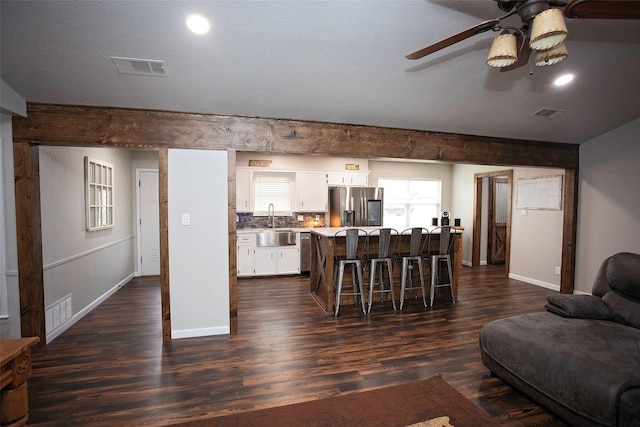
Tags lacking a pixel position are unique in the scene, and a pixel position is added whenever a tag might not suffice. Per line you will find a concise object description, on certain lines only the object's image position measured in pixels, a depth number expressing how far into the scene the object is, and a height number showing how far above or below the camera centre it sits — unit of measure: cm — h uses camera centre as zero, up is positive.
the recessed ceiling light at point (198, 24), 212 +126
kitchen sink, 593 -66
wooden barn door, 716 -34
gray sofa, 179 -98
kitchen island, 407 -83
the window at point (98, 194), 404 +12
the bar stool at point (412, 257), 423 -74
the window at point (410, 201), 742 +9
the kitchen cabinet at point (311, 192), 636 +25
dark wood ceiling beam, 298 +76
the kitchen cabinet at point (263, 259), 588 -106
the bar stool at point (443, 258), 434 -74
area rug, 185 -132
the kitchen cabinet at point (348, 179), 648 +55
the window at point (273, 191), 634 +26
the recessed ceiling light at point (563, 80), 318 +132
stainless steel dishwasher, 614 -95
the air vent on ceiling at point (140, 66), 249 +113
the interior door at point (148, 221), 594 -35
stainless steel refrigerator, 637 -3
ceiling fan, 143 +91
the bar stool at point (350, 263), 395 -78
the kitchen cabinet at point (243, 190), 610 +27
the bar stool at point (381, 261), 409 -76
